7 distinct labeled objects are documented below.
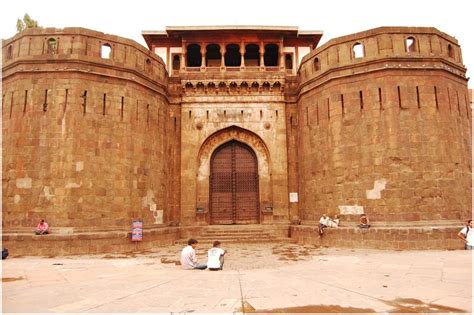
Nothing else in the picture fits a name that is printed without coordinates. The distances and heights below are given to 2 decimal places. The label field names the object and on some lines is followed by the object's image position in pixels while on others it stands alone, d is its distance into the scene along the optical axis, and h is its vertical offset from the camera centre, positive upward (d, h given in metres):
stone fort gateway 14.60 +2.86
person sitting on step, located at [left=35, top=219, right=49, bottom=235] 13.73 -0.76
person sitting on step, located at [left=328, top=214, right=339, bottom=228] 15.73 -0.80
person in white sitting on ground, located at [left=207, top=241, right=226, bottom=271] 9.19 -1.38
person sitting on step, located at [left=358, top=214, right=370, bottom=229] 14.74 -0.78
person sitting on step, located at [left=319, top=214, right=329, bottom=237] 15.84 -0.89
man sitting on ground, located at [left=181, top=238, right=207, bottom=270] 9.42 -1.42
